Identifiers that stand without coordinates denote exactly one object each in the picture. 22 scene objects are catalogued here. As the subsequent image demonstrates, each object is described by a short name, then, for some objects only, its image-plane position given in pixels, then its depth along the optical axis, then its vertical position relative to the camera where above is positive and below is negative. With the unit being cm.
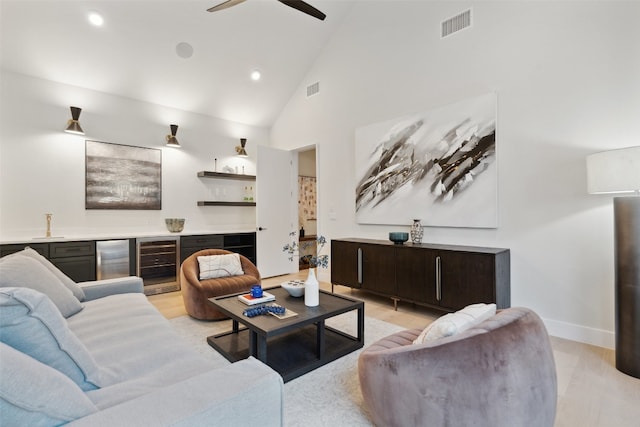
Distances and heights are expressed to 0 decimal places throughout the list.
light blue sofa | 88 -59
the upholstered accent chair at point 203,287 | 329 -79
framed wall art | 449 +59
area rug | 178 -117
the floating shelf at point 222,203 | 546 +21
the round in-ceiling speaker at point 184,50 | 438 +236
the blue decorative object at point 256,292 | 264 -66
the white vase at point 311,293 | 252 -64
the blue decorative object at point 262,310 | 229 -72
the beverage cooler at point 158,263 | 440 -70
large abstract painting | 336 +56
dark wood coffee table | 216 -110
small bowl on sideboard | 382 -29
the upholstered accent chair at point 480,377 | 133 -73
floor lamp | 216 -26
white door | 544 +11
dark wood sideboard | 300 -65
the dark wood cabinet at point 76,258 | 378 -53
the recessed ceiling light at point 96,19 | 367 +235
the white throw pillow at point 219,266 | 358 -60
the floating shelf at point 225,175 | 542 +71
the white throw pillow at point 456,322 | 152 -55
